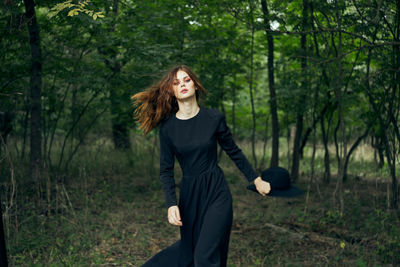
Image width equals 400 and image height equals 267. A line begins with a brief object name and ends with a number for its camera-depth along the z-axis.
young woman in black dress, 2.89
